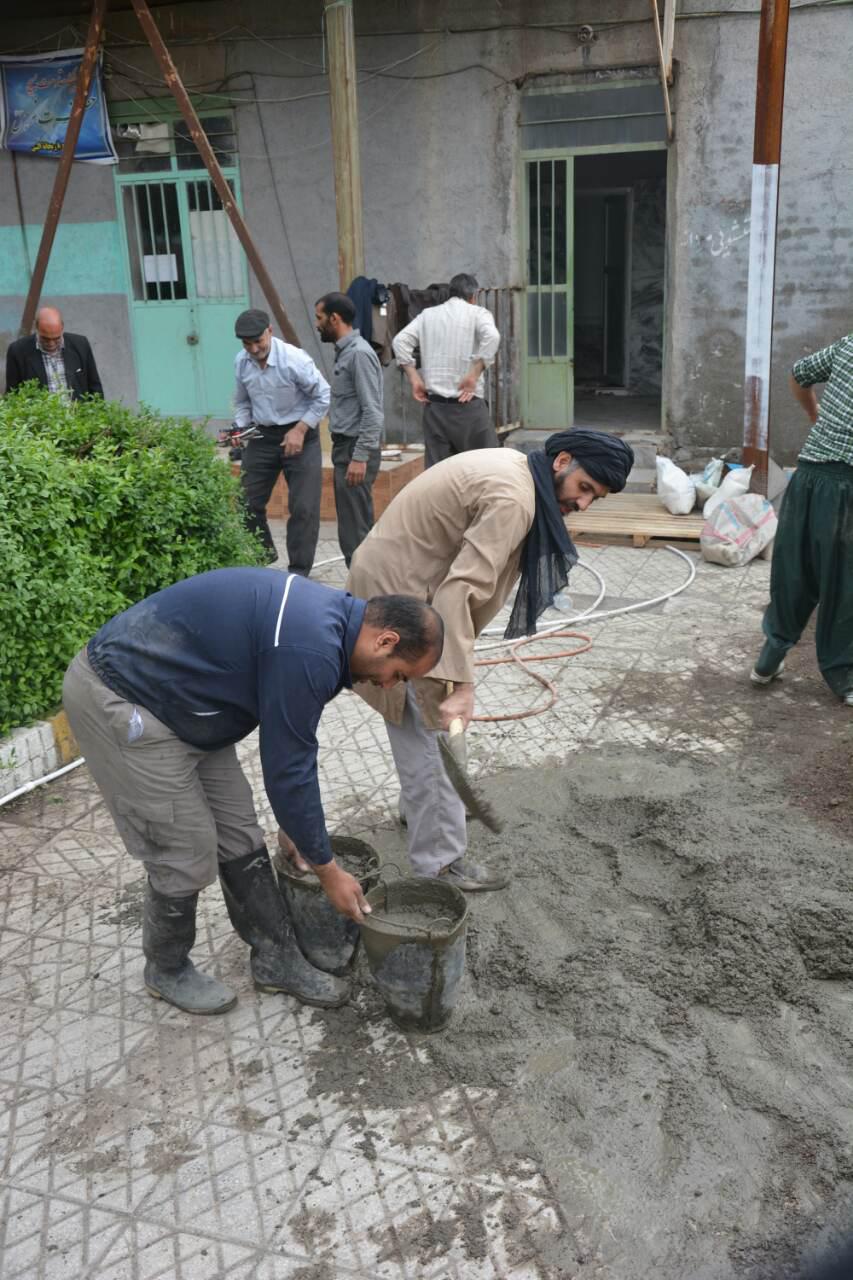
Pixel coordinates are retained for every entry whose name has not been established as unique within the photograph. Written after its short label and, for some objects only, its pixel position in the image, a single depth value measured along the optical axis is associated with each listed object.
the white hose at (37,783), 4.73
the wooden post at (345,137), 9.09
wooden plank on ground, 8.73
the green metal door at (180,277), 11.57
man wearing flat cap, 7.20
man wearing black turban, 3.49
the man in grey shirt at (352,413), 7.06
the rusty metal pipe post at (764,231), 8.10
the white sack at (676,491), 9.05
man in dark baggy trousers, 5.38
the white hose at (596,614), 6.75
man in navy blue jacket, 2.70
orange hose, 5.64
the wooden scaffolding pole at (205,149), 9.13
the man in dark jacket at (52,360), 7.74
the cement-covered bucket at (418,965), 3.10
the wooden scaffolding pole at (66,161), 9.36
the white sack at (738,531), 8.16
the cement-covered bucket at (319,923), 3.42
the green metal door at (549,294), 10.72
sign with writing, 11.48
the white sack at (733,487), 8.74
